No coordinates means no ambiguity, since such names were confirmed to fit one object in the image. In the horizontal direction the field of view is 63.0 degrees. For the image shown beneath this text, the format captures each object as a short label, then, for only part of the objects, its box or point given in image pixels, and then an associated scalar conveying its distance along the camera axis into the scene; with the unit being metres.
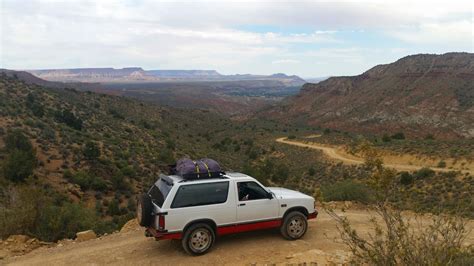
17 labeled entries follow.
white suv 8.36
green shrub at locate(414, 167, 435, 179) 27.39
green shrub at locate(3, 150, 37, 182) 21.50
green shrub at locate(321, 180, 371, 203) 15.71
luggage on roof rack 8.74
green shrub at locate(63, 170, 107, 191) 23.59
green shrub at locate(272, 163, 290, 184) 34.22
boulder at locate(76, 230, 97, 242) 10.81
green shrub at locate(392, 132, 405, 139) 54.83
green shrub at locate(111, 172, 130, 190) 25.16
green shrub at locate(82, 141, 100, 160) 27.83
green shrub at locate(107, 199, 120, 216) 20.77
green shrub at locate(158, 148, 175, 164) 32.56
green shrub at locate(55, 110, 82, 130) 36.45
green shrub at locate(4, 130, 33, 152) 24.86
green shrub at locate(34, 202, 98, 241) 11.14
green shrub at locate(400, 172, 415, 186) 27.23
